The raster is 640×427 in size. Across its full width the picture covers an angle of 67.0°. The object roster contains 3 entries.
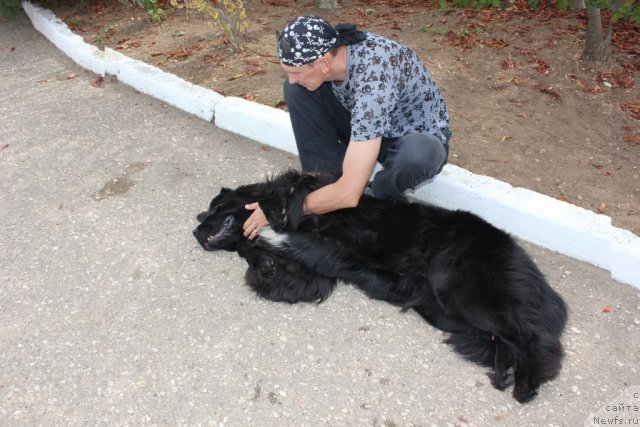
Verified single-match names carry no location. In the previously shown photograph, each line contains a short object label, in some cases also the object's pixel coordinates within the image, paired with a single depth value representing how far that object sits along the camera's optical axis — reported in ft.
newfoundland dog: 7.72
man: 7.79
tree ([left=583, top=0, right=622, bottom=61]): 13.51
